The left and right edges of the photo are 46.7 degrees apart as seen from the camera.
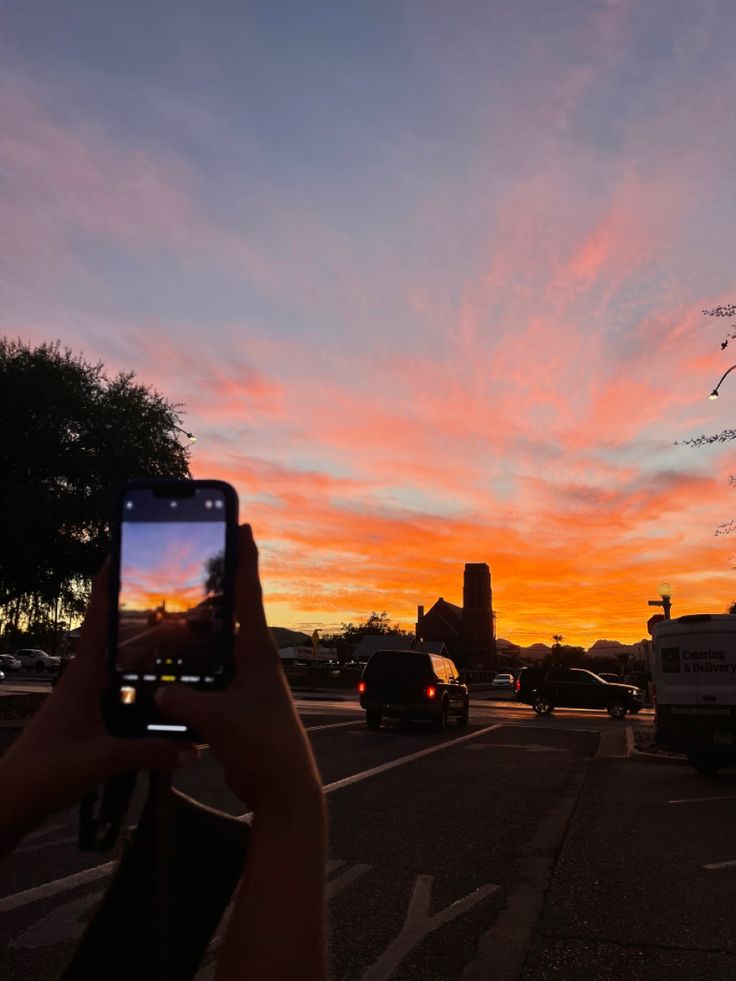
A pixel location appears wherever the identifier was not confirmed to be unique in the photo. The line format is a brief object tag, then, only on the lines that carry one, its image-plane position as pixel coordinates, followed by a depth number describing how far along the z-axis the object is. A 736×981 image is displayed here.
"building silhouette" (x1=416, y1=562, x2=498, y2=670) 133.88
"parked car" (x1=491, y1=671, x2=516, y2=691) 72.69
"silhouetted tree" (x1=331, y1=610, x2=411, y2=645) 171.75
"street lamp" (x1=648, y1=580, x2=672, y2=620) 23.00
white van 14.33
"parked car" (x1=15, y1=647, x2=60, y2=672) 72.69
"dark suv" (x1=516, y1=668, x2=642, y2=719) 32.34
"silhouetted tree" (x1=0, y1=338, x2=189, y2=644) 21.62
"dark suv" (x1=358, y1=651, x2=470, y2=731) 21.84
